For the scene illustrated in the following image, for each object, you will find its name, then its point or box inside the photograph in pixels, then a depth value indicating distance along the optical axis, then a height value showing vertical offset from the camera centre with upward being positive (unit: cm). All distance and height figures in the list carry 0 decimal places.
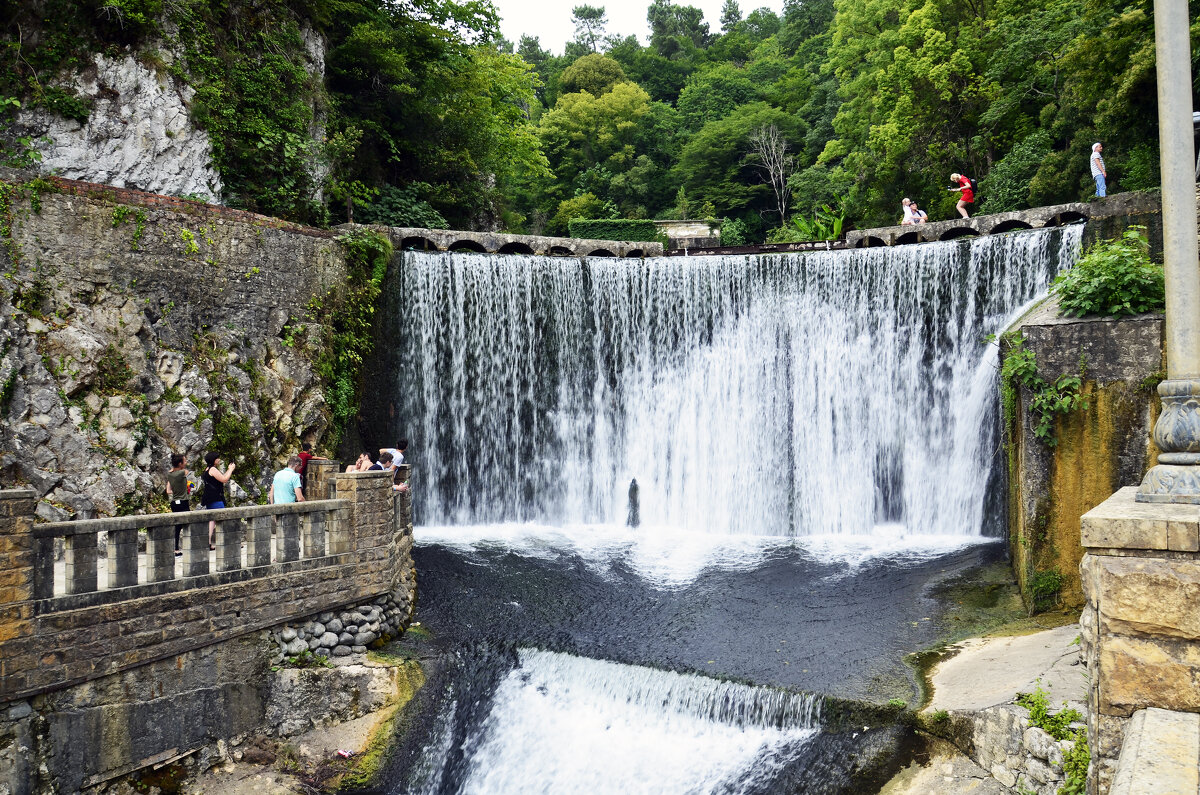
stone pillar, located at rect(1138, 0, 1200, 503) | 504 +91
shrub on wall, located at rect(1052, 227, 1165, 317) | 991 +150
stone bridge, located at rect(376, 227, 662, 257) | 1870 +424
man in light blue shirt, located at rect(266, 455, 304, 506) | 1065 -80
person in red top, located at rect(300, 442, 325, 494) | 1212 -61
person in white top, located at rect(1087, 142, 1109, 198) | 1609 +457
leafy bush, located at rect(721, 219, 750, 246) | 3656 +817
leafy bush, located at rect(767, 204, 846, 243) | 2678 +668
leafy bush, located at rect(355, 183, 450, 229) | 2191 +566
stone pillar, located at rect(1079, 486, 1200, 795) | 470 -118
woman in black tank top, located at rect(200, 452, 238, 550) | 1025 -76
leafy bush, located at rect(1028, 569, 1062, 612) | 998 -215
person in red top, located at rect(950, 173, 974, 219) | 1942 +518
